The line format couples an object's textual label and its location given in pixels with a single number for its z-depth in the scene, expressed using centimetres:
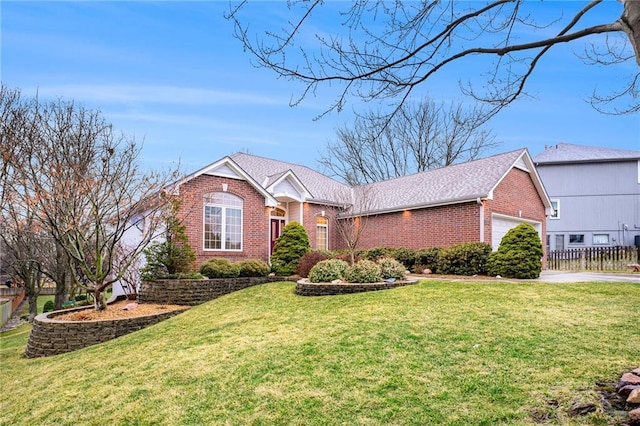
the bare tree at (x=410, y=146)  3194
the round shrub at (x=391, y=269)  1183
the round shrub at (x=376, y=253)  1825
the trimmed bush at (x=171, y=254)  1355
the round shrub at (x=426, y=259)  1600
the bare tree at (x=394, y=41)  477
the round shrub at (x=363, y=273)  1114
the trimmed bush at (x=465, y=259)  1426
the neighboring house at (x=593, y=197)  2820
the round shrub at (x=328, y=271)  1174
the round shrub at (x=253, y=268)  1468
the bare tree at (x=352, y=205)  2098
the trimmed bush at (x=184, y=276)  1351
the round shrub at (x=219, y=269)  1409
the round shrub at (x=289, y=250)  1565
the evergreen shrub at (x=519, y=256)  1319
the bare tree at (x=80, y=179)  1096
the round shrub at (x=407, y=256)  1697
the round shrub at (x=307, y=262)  1430
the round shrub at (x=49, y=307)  1919
